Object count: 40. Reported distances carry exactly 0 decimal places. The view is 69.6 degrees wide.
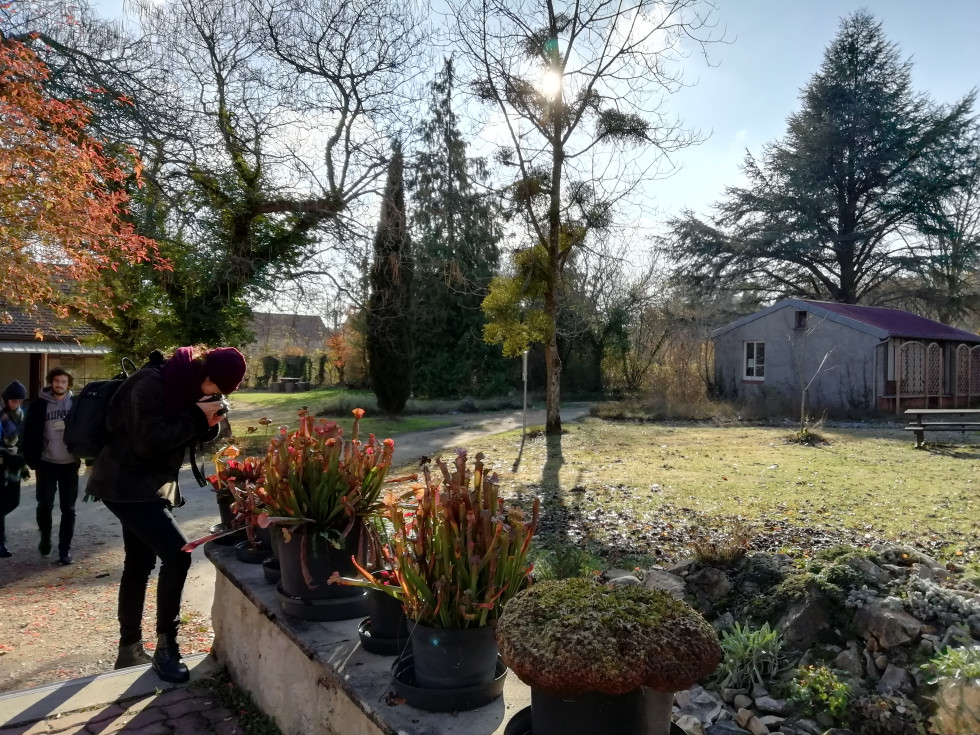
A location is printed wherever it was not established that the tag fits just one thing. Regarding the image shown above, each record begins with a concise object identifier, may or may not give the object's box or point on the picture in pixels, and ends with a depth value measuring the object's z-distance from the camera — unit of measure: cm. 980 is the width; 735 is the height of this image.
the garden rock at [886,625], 316
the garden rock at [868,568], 363
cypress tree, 1727
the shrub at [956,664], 274
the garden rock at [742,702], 302
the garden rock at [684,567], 420
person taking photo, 318
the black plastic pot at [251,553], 359
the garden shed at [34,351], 1794
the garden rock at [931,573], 390
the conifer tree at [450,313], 2622
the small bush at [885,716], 275
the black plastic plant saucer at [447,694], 201
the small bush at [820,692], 286
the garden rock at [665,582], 392
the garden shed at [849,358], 1973
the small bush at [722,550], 413
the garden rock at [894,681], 295
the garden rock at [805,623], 333
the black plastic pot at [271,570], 324
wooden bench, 1172
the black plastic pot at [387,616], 242
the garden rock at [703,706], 295
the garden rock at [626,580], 395
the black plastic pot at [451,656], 204
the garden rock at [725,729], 283
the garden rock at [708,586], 386
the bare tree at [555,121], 1330
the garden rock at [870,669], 307
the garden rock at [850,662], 308
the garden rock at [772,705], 295
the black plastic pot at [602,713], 156
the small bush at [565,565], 390
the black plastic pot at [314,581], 277
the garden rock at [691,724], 283
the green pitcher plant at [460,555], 209
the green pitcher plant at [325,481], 283
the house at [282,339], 1656
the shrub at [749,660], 314
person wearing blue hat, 624
